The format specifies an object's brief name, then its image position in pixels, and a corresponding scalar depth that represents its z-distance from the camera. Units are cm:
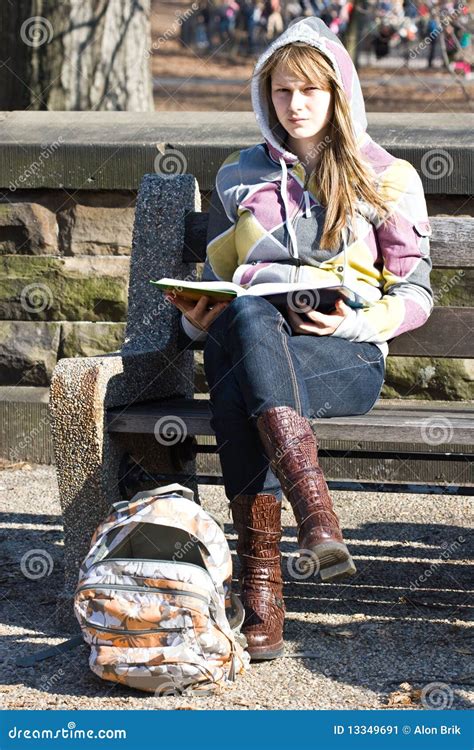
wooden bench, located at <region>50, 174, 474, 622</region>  333
